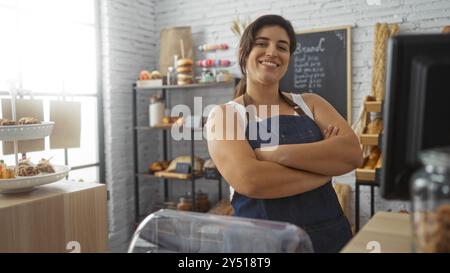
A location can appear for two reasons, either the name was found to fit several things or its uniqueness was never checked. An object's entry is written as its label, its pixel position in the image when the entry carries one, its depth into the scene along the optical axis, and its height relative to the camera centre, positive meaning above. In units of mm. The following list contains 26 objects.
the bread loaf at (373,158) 2787 -319
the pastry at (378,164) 2748 -351
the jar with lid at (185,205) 3605 -816
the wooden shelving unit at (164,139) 3531 -242
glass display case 784 -252
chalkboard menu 3289 +395
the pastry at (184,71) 3559 +389
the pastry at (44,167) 1624 -210
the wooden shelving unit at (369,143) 2689 -200
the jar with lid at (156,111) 3725 +35
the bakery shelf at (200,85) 3472 +261
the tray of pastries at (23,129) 1474 -51
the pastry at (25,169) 1549 -209
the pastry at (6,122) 1501 -24
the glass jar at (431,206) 596 -148
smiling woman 1391 -127
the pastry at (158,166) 3811 -492
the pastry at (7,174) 1490 -217
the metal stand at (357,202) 2856 -667
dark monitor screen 715 +15
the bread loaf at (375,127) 2811 -98
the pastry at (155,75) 3688 +363
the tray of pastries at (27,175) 1474 -232
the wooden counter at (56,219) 1366 -389
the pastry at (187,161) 3613 -441
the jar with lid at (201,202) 3663 -804
